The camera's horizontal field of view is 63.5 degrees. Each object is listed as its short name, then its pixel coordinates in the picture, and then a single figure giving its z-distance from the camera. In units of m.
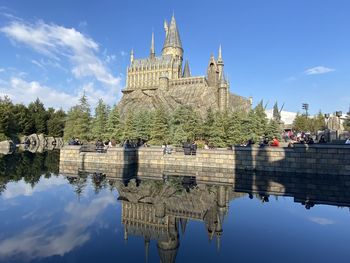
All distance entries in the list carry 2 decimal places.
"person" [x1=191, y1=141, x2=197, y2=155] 26.77
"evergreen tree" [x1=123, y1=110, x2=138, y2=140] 53.73
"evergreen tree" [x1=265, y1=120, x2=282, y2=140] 52.66
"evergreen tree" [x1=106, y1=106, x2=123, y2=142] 55.75
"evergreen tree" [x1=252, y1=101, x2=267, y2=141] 52.88
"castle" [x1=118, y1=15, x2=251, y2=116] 87.19
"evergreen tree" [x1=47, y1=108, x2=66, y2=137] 89.81
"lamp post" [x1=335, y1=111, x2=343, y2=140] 26.47
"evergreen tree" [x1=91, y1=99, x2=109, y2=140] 57.47
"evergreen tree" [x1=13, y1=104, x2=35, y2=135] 78.38
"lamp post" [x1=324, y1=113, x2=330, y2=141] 26.50
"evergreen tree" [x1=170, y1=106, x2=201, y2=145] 48.44
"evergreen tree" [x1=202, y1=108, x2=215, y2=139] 48.81
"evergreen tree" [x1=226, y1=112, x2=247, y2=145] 48.28
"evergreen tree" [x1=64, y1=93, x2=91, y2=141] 60.12
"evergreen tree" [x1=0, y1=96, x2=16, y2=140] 65.50
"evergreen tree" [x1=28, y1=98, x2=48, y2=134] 87.38
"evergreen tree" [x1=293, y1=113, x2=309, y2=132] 85.06
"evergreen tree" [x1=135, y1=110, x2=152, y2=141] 54.44
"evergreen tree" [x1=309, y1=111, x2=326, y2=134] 83.84
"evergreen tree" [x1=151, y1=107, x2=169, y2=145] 51.50
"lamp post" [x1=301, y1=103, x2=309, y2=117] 96.44
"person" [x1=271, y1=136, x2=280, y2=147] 25.33
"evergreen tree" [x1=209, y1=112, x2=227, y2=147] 46.66
